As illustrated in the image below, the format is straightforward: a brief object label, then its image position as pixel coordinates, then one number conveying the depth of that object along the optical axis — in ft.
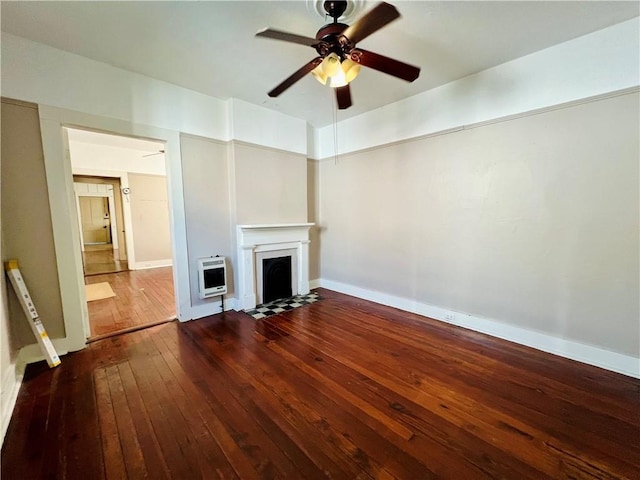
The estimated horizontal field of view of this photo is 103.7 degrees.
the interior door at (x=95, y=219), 32.40
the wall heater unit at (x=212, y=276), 10.18
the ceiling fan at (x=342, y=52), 4.72
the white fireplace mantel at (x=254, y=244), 11.00
